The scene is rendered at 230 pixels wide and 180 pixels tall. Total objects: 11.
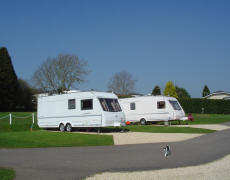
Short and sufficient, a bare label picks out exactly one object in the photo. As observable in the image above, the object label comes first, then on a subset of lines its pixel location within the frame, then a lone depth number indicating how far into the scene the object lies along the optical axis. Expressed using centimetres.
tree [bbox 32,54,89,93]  5569
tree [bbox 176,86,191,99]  10109
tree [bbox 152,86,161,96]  7314
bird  992
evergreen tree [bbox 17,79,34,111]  5398
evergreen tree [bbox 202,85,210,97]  9619
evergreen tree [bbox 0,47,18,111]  5006
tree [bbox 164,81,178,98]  7175
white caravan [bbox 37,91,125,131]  1898
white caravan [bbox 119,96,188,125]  2547
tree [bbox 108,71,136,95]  7444
